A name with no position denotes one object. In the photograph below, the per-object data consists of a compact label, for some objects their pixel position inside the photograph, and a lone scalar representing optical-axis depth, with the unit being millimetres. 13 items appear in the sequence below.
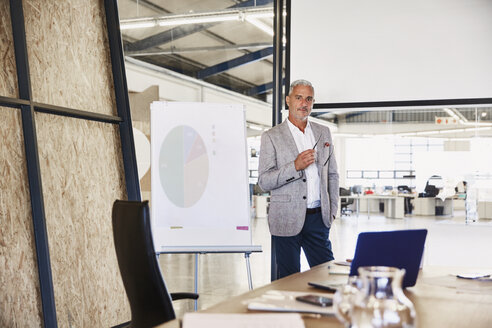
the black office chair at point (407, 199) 4449
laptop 1624
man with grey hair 3176
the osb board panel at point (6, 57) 3100
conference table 1361
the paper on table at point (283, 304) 1372
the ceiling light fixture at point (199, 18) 5547
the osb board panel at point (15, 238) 3008
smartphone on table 1425
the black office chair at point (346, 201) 5385
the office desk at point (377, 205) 4933
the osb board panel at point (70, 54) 3414
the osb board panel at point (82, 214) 3426
